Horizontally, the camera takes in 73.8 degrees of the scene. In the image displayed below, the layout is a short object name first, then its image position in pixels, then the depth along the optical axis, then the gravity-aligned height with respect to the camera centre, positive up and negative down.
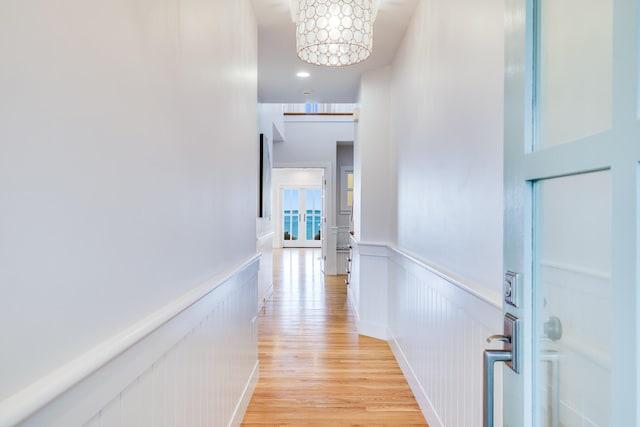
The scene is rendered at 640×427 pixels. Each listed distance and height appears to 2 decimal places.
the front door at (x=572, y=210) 0.53 +0.00
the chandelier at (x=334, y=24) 2.29 +1.03
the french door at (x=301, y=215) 13.50 -0.12
